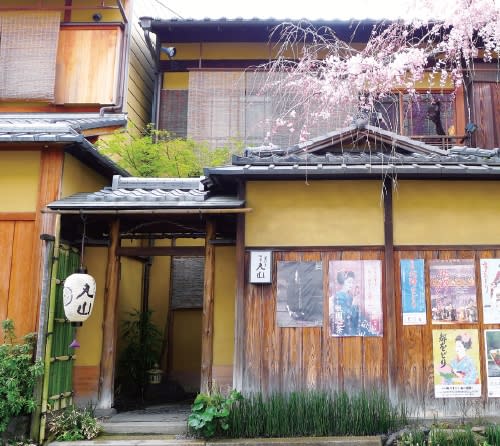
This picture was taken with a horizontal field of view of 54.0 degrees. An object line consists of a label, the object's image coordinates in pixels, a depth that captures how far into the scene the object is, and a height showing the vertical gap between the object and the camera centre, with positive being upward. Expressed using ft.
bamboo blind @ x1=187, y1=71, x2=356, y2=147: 43.45 +18.51
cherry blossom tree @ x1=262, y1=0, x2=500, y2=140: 27.09 +16.39
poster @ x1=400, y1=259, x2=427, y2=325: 25.88 +1.57
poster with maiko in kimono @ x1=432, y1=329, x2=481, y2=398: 25.32 -2.06
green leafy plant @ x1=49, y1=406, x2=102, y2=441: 24.38 -5.44
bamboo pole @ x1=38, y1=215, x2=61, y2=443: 24.22 -0.75
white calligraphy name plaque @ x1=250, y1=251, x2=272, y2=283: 26.02 +2.74
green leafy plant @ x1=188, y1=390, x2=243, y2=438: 23.66 -4.52
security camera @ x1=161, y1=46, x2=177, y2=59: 46.32 +24.79
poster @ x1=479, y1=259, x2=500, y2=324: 25.89 +1.79
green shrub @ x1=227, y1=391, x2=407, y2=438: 23.99 -4.66
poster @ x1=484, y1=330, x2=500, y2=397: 25.40 -1.86
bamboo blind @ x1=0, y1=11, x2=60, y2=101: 39.86 +21.13
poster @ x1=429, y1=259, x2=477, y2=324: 25.86 +1.66
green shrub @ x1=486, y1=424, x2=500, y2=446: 21.89 -4.92
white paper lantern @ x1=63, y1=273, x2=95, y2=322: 24.93 +0.99
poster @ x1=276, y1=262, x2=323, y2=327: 25.99 +1.36
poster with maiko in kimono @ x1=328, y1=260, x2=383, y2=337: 25.84 +1.22
